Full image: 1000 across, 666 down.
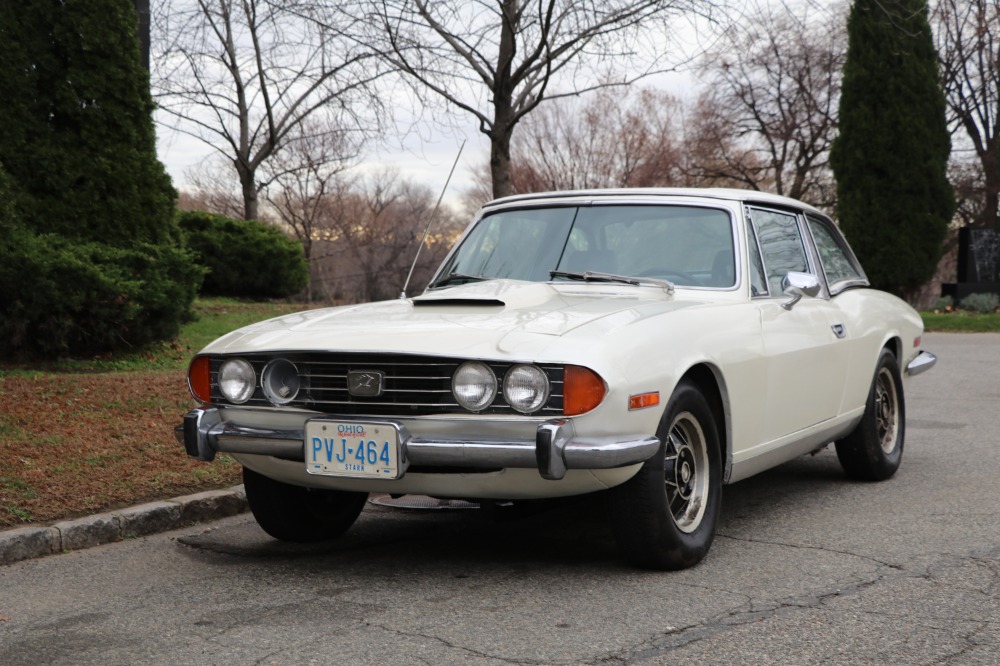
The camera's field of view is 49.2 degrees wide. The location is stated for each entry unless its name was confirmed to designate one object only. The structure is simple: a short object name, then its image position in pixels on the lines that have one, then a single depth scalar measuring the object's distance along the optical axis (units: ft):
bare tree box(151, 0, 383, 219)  58.34
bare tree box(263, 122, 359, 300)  108.27
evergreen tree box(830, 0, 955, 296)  78.69
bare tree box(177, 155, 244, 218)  134.92
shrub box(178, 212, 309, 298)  62.49
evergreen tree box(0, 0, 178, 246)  33.01
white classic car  12.91
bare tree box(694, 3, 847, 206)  125.59
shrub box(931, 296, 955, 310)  80.07
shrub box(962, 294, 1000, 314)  76.43
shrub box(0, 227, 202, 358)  29.58
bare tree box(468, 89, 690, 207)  132.67
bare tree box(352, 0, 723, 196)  36.17
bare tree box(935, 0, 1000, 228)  101.81
